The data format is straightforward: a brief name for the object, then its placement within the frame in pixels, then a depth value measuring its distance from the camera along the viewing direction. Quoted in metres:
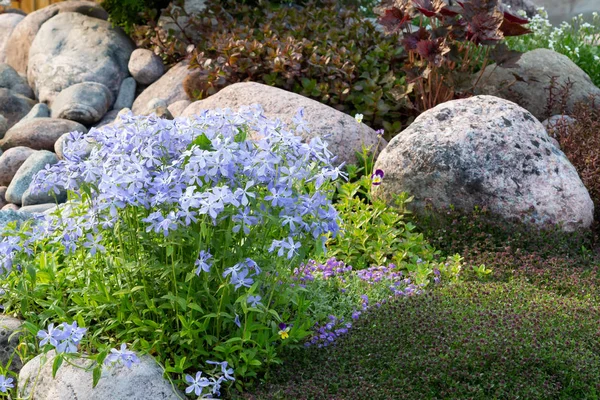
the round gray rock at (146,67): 8.89
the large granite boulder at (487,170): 5.42
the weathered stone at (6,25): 11.09
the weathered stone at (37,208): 6.21
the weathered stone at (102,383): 3.42
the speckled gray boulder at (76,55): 9.09
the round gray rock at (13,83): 9.68
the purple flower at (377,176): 5.54
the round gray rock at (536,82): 7.47
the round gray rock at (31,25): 10.02
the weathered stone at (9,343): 3.91
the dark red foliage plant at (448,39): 6.55
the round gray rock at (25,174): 6.77
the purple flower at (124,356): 3.22
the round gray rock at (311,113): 6.18
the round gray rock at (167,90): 8.26
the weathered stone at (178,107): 7.57
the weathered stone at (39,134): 7.74
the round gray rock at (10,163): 7.33
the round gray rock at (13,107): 9.14
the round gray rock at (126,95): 8.90
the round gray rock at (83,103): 8.33
